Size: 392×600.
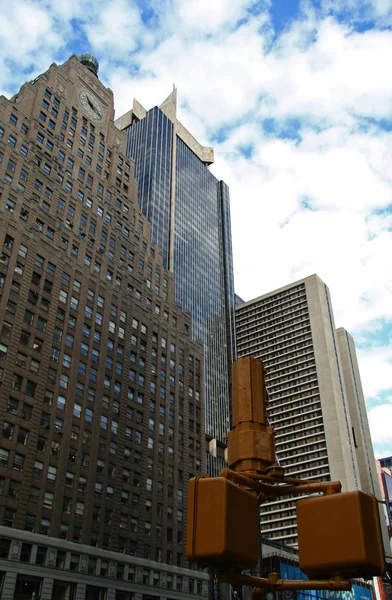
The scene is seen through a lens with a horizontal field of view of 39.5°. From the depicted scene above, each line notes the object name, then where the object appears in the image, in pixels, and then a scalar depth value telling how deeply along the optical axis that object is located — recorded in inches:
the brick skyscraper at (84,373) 2121.1
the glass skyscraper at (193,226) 5226.4
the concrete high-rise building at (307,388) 5167.3
